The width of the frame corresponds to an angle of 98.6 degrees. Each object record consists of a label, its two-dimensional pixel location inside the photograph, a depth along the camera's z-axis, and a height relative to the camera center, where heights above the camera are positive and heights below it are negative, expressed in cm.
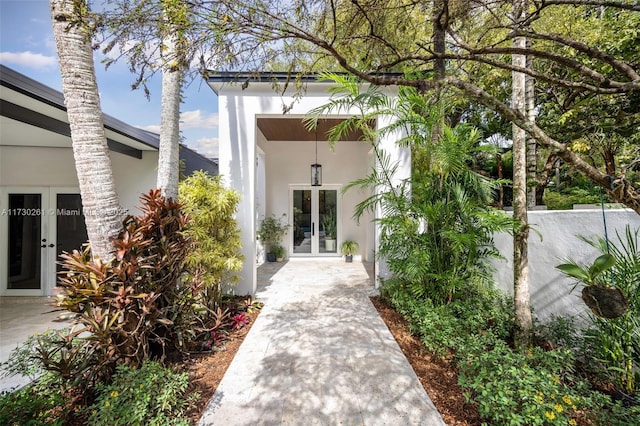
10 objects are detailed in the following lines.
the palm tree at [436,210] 368 +9
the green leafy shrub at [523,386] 187 -131
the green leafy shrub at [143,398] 198 -142
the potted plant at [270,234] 924 -61
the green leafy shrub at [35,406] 180 -136
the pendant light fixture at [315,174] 855 +131
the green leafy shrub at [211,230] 425 -23
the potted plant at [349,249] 938 -113
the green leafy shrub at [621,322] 234 -93
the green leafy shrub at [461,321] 316 -134
